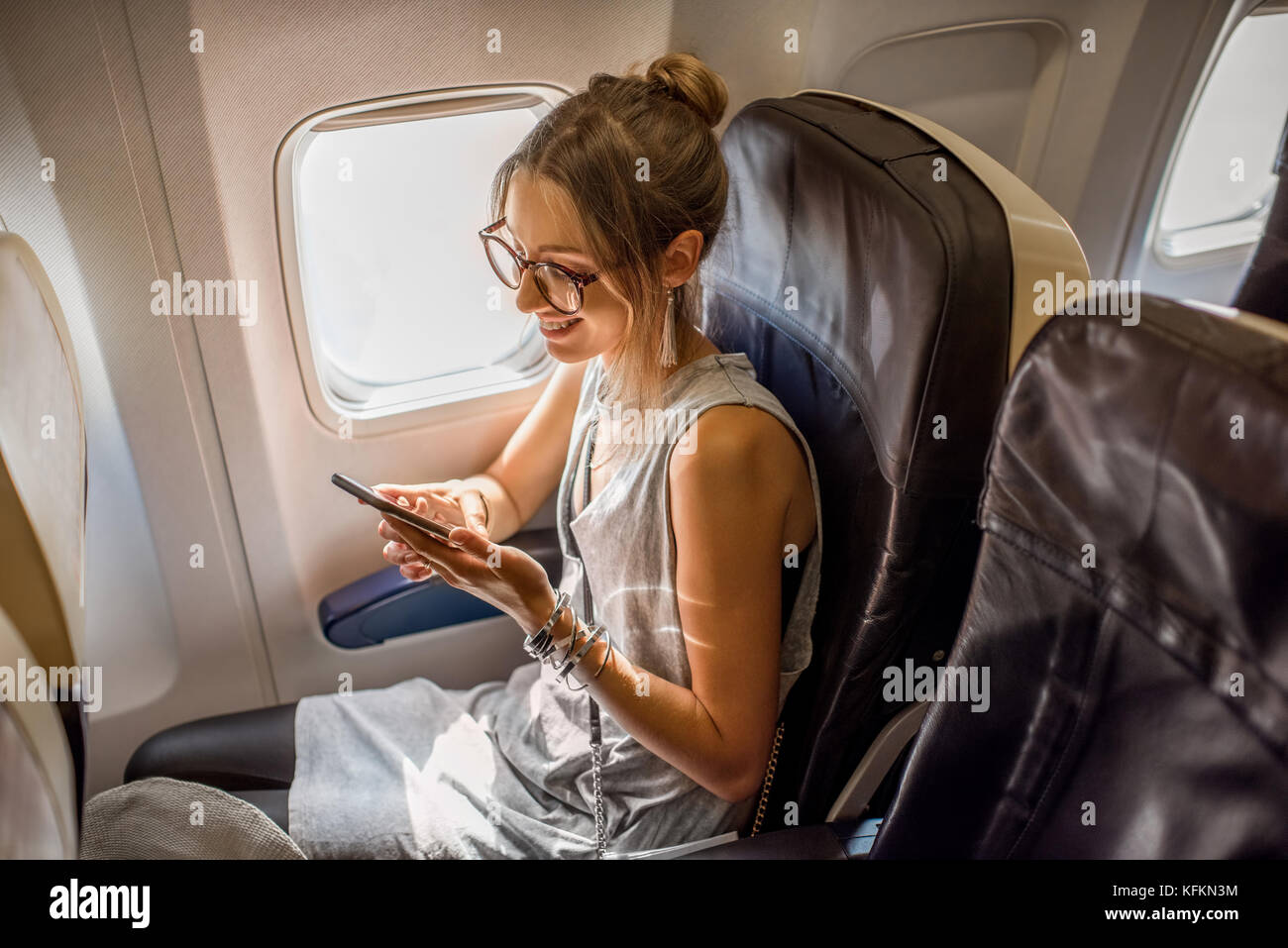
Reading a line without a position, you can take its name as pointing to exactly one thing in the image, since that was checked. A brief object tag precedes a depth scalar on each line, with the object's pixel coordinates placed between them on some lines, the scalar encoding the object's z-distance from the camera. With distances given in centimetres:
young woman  126
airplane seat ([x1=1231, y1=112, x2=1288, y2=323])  144
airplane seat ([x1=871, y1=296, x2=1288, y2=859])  66
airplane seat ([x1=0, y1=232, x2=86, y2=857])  91
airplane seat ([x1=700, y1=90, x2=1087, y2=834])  111
